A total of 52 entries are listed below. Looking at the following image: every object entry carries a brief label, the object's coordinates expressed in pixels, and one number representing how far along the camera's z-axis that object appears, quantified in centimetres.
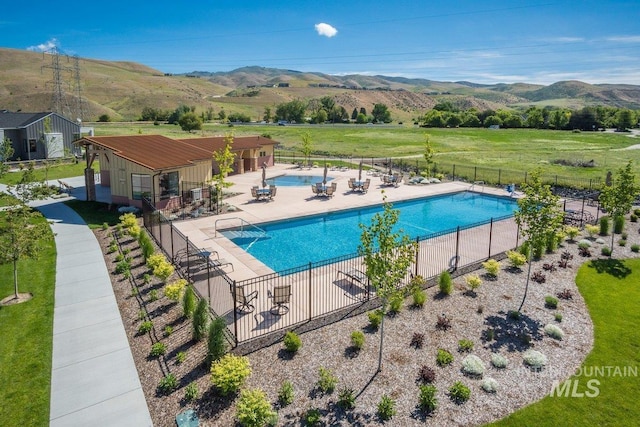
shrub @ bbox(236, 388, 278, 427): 749
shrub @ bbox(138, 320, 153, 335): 1106
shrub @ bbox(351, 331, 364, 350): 1034
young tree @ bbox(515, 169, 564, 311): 1253
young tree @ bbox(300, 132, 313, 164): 4357
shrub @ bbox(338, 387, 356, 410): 834
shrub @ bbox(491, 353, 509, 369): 982
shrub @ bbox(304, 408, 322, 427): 782
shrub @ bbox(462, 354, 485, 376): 947
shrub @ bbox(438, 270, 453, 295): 1355
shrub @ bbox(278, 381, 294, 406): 842
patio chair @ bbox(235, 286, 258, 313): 1161
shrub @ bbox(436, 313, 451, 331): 1151
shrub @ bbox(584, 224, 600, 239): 2016
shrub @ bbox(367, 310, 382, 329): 1144
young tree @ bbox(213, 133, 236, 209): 2542
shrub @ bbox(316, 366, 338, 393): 880
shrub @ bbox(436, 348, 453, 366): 988
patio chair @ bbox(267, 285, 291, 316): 1170
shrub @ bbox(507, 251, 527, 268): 1557
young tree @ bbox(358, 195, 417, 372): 920
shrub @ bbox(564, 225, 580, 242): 1917
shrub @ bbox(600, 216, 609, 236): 2045
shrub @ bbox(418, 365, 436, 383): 922
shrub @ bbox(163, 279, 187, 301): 1216
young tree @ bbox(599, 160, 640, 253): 1738
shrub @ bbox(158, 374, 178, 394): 876
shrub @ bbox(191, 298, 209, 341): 1055
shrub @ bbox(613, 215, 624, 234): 2033
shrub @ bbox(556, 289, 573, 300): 1358
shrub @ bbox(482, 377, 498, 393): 891
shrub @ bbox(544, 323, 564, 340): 1121
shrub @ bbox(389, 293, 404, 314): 1177
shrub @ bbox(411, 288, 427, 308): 1262
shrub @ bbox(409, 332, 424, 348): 1066
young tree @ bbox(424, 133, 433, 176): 3606
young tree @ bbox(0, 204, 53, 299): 1245
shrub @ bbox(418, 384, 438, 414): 833
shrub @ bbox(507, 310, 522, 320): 1216
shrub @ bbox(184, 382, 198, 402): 850
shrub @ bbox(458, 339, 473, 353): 1050
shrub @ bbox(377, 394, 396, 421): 812
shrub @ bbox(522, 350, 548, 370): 985
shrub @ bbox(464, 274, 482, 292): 1377
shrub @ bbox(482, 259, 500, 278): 1505
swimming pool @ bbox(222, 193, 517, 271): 1916
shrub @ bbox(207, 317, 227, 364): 949
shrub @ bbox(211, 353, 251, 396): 846
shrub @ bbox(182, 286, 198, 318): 1165
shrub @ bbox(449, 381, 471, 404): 864
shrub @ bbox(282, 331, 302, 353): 1012
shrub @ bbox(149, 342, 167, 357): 1002
